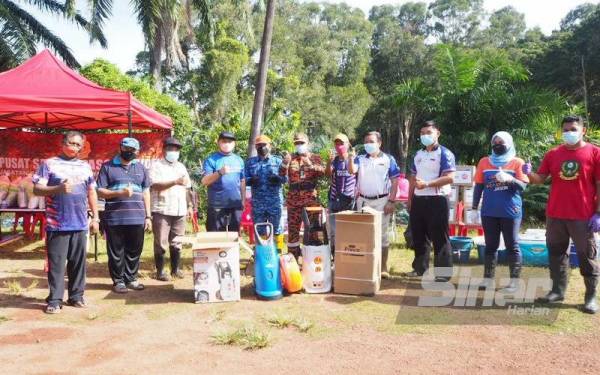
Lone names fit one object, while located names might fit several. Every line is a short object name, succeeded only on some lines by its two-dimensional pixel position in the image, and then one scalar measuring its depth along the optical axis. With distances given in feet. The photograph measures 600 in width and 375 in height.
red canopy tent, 22.17
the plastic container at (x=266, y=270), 17.04
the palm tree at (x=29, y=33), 60.29
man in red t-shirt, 15.01
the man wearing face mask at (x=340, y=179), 19.38
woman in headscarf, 16.85
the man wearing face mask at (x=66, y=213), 15.62
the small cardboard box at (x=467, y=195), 29.99
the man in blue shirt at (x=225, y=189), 19.65
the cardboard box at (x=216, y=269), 16.48
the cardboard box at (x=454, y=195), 29.86
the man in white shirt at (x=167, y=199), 19.56
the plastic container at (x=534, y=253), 22.29
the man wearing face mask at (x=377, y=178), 18.75
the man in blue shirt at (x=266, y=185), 19.72
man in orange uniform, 19.66
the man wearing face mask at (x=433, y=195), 18.15
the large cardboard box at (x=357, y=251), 16.98
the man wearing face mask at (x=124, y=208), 17.66
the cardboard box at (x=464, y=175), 30.04
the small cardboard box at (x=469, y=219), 27.60
